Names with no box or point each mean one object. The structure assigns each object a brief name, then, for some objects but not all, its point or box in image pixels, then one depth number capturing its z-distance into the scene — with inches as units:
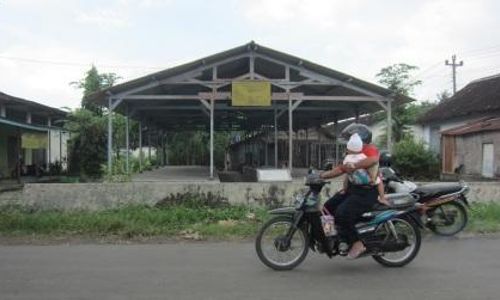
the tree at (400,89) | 1696.6
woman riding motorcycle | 300.7
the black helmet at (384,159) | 422.8
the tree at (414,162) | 1026.9
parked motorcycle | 407.5
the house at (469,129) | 1074.1
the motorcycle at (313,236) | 299.3
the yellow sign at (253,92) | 836.0
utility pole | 2140.7
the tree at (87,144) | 1098.7
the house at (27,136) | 1064.8
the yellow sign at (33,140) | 1057.5
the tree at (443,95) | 3099.4
